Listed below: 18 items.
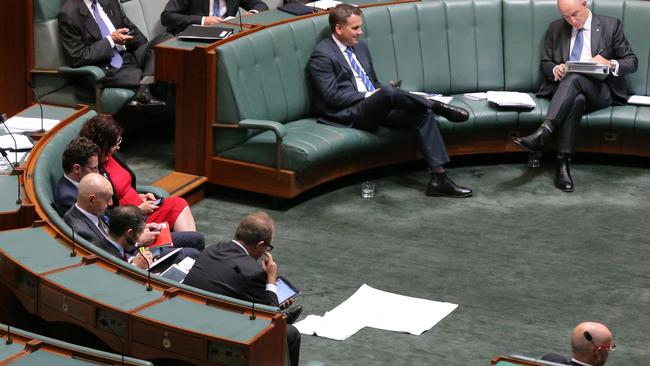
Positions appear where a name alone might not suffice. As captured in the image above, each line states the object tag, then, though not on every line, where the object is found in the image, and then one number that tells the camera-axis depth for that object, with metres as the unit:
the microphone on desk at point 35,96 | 16.15
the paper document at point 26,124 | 13.30
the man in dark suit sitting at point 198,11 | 17.47
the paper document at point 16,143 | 12.59
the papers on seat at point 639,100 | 17.20
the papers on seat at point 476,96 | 17.30
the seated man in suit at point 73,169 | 11.59
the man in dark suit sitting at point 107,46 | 16.41
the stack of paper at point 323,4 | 17.59
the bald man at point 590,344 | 9.21
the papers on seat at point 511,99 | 16.91
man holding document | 16.59
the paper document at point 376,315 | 11.94
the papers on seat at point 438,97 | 16.53
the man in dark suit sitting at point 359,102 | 15.83
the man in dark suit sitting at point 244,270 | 10.05
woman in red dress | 12.37
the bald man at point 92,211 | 10.83
